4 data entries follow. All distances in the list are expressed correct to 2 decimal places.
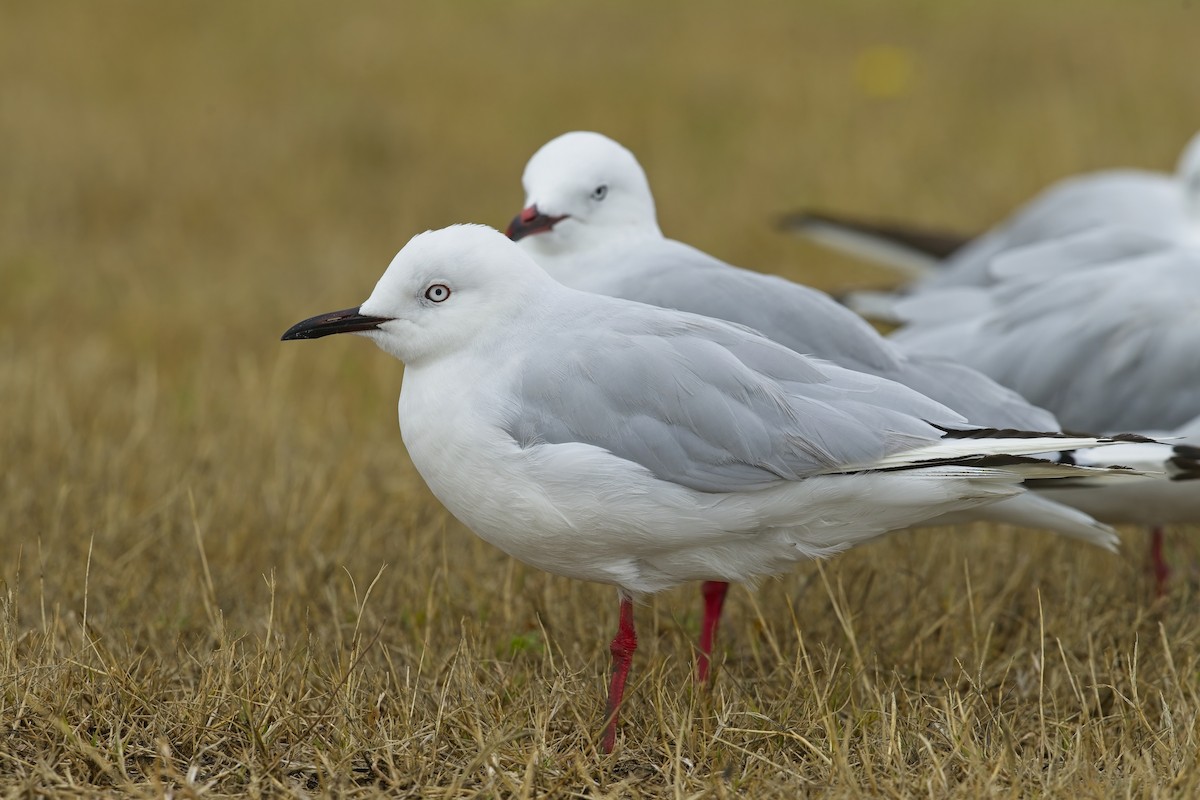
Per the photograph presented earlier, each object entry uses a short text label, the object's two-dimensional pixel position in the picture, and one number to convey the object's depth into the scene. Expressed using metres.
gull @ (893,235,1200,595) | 8.76
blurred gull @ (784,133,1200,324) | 12.17
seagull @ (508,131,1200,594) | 7.52
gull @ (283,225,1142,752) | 6.26
